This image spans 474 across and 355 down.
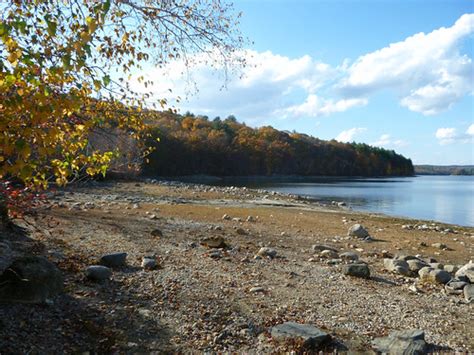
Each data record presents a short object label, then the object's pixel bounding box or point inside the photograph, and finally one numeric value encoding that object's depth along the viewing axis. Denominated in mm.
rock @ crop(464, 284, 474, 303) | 8523
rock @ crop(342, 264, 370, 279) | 9625
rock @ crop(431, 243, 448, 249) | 15967
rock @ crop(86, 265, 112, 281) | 7395
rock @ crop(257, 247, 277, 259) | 10945
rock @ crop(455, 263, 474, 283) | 9796
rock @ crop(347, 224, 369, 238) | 16234
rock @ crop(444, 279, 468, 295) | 8984
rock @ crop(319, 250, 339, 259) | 11641
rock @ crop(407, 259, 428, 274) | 10609
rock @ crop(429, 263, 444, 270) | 11486
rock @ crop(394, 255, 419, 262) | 11867
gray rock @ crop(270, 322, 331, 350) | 5863
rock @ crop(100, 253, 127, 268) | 8375
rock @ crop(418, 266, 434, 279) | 10070
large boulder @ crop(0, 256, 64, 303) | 5980
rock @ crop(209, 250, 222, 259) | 10227
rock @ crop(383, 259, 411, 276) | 10445
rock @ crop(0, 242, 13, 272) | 6481
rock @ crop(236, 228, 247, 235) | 14477
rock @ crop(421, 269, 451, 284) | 9734
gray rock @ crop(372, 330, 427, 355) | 5812
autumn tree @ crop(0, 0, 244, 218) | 3539
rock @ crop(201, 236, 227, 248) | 11383
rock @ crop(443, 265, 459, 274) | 11047
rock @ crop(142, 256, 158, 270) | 8602
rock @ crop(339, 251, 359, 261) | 11516
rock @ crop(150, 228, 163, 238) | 12172
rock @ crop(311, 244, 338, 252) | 12507
